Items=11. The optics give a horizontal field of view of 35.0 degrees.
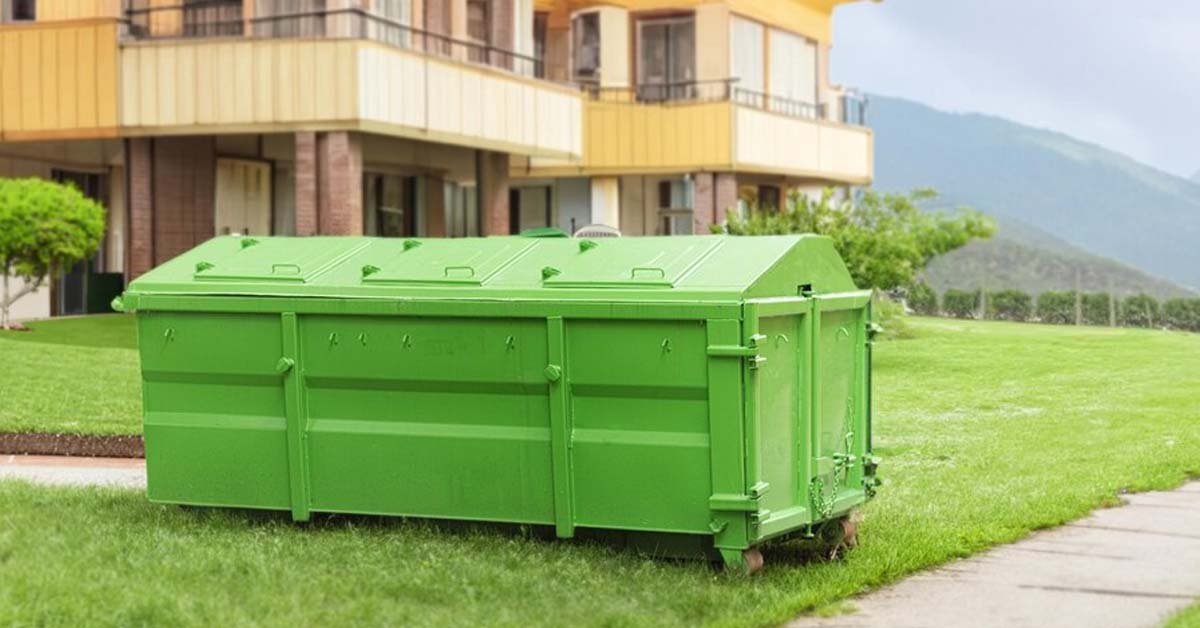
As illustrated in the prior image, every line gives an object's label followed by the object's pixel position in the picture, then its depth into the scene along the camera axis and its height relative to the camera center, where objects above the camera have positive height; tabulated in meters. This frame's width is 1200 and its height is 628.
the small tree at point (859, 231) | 26.67 +0.55
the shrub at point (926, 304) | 45.47 -0.86
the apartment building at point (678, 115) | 38.53 +3.21
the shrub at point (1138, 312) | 43.53 -1.04
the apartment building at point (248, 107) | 26.12 +2.40
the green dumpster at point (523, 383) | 8.91 -0.55
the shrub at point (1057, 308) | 43.59 -0.94
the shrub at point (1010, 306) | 44.34 -0.89
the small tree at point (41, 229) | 25.25 +0.65
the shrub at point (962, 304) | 45.62 -0.86
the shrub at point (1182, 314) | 43.59 -1.10
